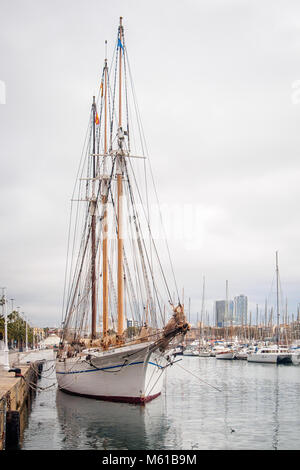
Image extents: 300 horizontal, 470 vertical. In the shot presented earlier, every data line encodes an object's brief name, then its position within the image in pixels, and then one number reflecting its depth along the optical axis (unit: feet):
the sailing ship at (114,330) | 116.26
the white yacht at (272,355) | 310.04
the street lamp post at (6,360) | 138.41
